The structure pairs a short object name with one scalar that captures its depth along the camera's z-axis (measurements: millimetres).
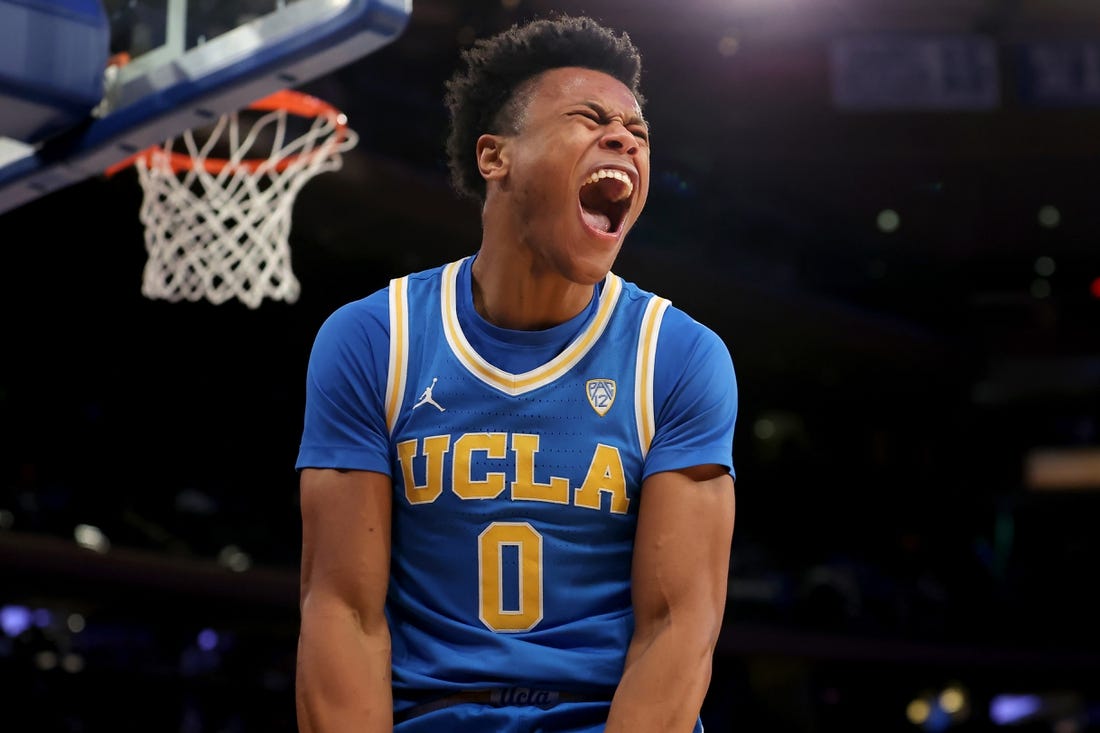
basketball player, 4151
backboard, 5798
